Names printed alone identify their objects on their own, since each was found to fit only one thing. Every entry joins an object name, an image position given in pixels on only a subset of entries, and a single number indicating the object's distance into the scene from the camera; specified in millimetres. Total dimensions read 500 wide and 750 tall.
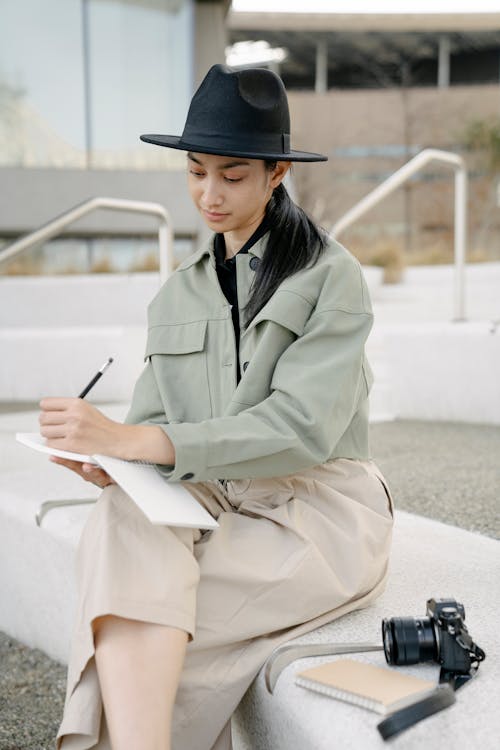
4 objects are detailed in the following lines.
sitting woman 1418
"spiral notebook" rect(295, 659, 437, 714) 1327
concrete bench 1306
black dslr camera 1405
